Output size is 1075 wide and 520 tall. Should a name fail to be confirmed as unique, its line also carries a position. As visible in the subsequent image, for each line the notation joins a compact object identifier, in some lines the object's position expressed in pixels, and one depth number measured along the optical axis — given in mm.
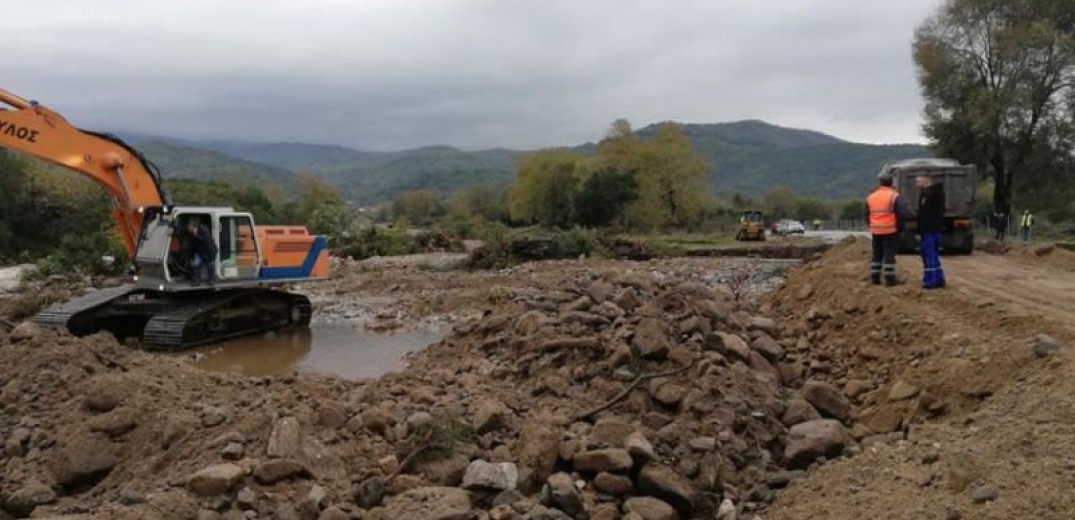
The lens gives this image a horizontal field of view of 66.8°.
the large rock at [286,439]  5703
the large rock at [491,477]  5609
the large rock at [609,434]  6270
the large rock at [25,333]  9547
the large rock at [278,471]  5477
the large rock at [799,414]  7117
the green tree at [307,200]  59469
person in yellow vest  25188
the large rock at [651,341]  7930
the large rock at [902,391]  7062
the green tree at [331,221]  43344
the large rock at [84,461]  6207
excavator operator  13320
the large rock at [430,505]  5137
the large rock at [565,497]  5516
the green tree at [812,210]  96688
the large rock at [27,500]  5852
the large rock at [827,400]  7406
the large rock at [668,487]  5723
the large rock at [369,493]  5453
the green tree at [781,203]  99250
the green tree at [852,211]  82062
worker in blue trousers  10203
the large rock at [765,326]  9602
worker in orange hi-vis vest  10383
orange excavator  12516
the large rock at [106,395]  7004
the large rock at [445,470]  5785
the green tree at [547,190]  62625
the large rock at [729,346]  8195
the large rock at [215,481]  5277
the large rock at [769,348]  8734
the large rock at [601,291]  10516
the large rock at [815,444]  6430
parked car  56375
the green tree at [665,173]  57438
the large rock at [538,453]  5871
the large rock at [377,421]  6406
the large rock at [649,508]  5496
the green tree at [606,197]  53281
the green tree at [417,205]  106875
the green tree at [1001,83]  29969
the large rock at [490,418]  6539
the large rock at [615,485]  5816
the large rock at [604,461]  5895
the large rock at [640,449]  5992
